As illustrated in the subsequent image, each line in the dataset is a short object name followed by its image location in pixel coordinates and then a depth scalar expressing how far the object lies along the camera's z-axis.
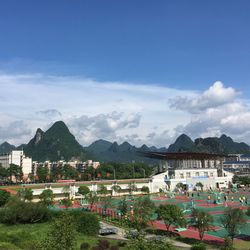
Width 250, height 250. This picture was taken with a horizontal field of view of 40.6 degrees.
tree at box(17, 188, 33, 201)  52.59
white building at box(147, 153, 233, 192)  83.06
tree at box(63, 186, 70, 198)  63.28
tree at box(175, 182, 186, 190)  79.81
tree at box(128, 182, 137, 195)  70.29
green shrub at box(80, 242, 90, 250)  23.75
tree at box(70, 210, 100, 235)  30.34
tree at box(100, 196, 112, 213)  41.75
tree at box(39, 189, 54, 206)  49.94
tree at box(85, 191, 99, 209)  46.62
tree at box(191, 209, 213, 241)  27.25
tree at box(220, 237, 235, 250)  22.29
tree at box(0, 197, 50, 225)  35.94
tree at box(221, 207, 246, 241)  26.33
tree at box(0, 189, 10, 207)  48.28
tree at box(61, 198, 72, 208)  43.12
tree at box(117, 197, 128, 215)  37.66
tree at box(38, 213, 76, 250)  14.83
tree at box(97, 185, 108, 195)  57.78
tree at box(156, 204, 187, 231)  29.66
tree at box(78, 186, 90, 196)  59.25
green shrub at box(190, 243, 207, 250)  22.81
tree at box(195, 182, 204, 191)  82.58
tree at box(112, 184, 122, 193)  67.68
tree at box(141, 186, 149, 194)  72.56
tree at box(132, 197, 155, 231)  29.85
